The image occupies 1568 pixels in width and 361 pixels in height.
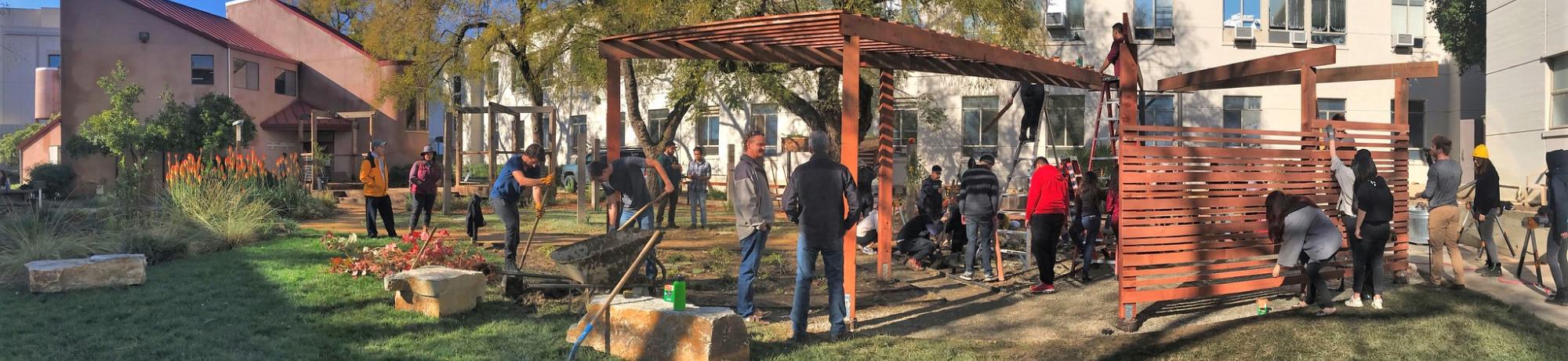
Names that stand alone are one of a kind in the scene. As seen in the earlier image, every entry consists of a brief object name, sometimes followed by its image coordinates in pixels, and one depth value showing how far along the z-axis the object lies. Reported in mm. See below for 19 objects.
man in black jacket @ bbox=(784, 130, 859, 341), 6285
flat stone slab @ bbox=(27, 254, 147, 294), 7566
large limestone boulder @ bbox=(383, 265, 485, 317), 6684
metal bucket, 11836
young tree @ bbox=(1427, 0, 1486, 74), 25734
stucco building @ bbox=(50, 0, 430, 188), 27281
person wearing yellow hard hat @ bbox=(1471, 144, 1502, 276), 8977
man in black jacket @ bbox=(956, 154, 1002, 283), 9406
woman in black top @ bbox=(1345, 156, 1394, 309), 7750
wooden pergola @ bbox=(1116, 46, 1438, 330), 7012
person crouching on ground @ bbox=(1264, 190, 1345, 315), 7254
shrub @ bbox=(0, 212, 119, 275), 9070
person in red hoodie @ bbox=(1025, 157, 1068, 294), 8773
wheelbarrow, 6738
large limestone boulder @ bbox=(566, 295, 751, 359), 5312
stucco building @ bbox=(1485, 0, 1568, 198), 14328
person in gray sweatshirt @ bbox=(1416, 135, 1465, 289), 8633
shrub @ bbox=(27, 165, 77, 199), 24812
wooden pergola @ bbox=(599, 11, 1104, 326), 6836
